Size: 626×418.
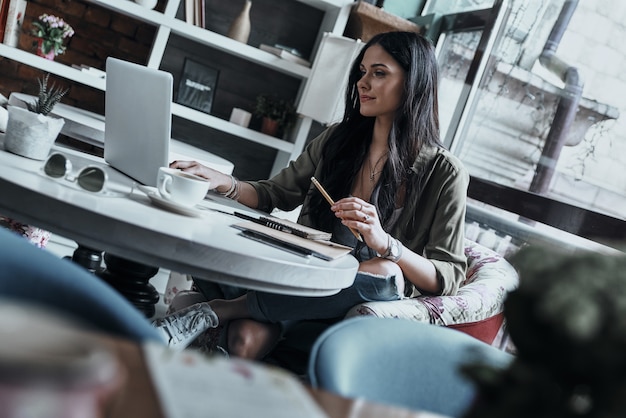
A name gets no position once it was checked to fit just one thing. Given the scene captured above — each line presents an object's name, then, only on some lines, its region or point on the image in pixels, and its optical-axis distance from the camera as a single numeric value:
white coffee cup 1.49
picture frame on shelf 4.02
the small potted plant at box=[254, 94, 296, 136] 3.98
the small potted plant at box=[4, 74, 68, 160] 1.63
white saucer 1.43
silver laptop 1.64
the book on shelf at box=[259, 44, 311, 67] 3.88
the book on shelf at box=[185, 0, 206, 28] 3.79
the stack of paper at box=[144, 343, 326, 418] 0.51
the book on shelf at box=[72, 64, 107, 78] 3.65
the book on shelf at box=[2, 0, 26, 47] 3.61
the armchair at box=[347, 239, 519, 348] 1.90
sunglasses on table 1.37
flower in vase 3.67
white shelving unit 3.63
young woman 1.90
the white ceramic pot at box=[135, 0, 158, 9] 3.71
